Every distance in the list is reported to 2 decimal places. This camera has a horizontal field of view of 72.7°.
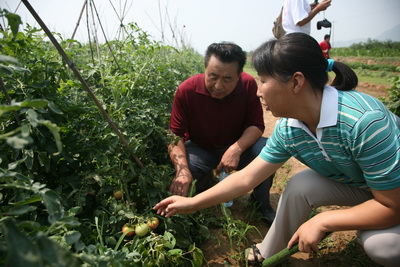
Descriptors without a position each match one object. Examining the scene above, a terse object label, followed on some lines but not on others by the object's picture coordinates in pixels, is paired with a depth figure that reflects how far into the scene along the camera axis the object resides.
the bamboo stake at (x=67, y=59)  0.91
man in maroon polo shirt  1.81
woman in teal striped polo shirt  0.99
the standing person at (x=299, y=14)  2.84
